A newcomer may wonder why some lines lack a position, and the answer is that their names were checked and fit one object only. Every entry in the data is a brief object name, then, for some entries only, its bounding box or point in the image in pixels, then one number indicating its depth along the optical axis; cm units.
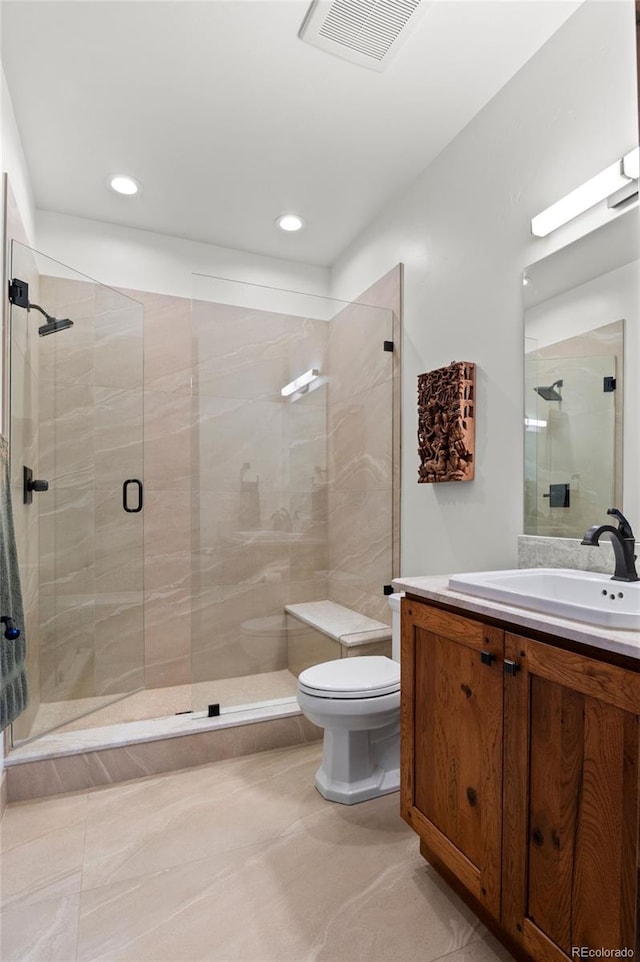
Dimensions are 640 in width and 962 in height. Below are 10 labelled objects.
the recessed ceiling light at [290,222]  290
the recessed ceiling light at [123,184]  255
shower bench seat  258
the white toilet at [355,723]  187
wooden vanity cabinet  93
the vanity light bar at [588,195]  147
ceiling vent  162
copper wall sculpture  213
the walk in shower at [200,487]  251
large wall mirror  149
